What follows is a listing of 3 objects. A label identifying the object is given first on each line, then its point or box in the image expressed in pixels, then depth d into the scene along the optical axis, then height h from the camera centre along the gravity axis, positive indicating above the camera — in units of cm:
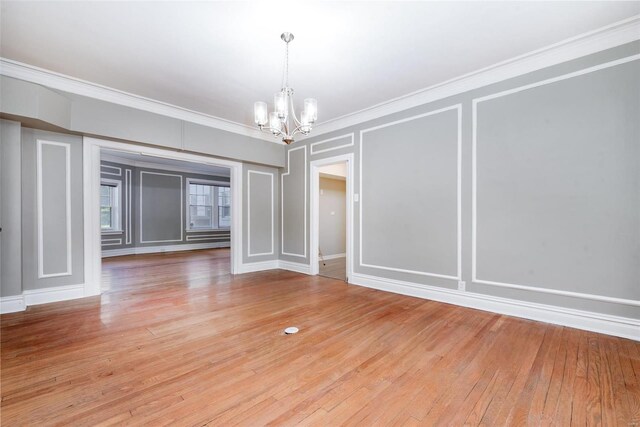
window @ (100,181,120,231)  750 +25
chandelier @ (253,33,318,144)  267 +101
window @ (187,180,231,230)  920 +27
